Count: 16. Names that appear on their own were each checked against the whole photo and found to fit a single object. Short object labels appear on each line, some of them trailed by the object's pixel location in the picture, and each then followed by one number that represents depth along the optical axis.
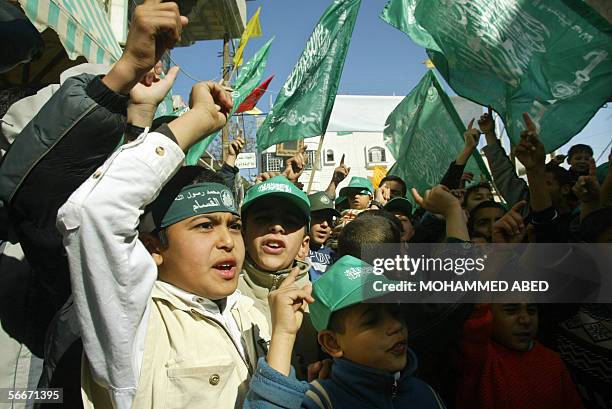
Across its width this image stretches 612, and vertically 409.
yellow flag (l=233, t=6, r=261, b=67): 9.62
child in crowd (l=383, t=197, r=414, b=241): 3.41
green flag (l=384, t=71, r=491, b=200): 4.23
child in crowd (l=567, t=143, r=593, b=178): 3.78
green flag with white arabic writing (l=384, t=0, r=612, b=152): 2.48
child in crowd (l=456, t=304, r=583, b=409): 1.79
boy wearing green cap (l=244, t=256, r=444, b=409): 1.34
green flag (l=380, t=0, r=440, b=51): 3.46
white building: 35.47
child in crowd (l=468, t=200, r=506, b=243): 2.66
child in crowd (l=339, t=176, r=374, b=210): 4.16
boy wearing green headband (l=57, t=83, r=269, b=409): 1.01
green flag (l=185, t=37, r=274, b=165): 5.52
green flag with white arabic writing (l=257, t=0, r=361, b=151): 4.21
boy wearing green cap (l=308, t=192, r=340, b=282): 3.61
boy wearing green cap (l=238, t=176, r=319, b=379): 2.14
